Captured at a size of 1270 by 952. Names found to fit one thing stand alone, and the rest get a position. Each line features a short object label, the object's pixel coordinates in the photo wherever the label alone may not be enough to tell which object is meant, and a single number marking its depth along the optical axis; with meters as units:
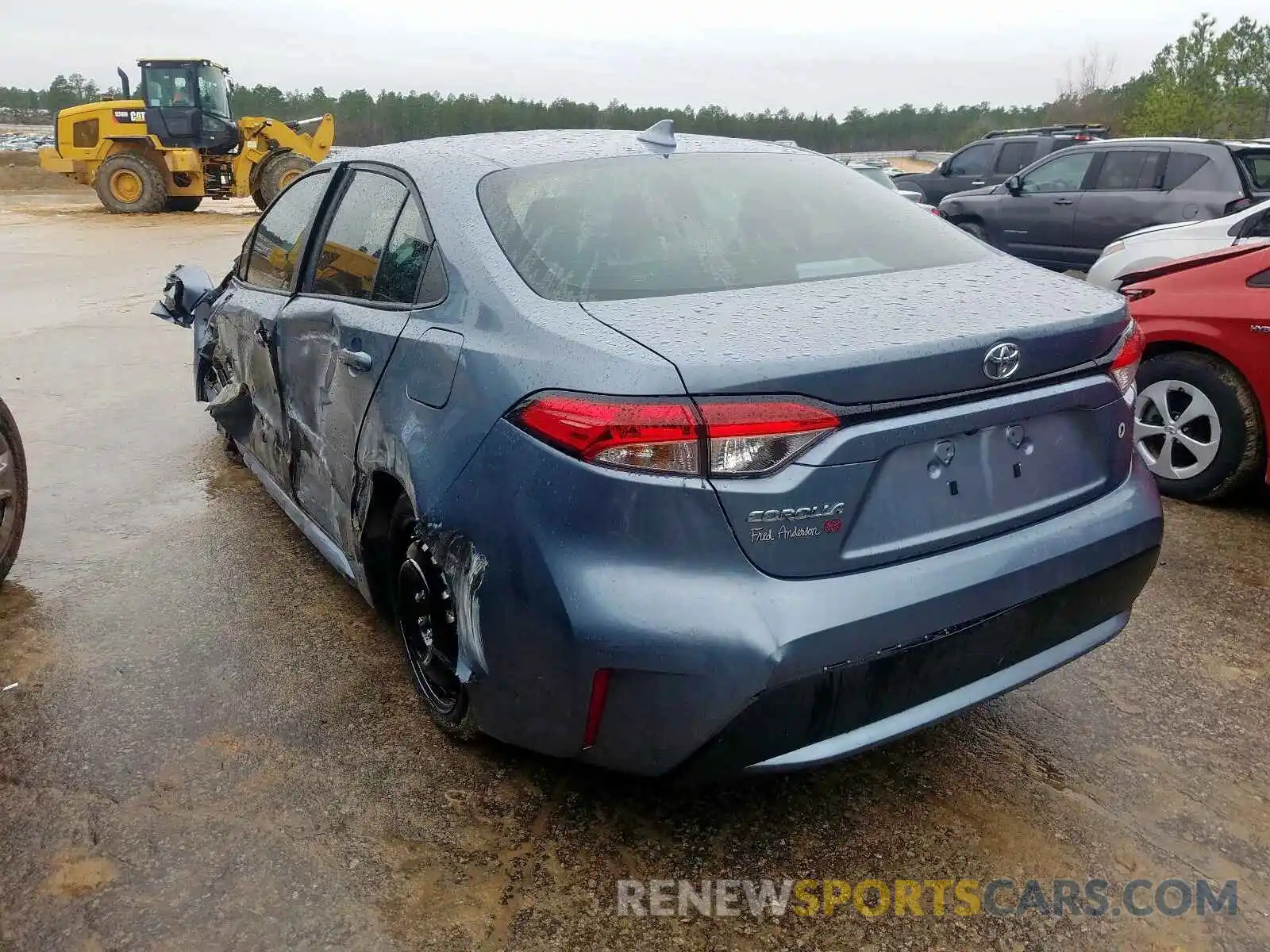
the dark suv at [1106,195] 9.69
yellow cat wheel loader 20.77
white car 7.10
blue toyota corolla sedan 1.92
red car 4.20
